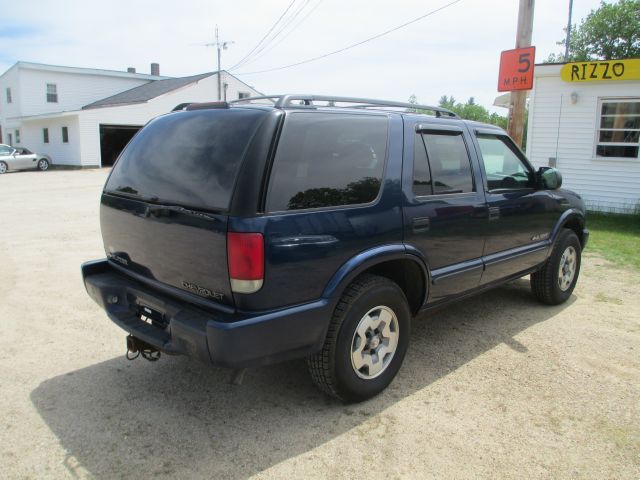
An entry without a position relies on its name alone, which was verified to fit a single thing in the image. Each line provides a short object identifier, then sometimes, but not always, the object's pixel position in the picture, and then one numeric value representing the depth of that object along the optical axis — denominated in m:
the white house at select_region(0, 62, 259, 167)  29.02
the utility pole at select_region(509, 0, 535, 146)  8.02
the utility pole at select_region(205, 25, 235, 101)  33.41
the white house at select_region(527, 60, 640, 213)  11.10
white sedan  26.14
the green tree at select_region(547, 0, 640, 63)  42.72
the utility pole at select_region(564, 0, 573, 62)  37.27
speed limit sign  7.71
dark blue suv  2.73
